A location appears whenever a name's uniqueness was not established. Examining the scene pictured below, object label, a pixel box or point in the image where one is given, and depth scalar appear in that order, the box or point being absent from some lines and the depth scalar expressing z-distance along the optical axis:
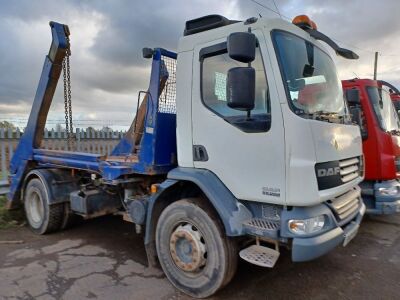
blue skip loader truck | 3.10
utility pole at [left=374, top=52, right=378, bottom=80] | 25.90
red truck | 5.66
